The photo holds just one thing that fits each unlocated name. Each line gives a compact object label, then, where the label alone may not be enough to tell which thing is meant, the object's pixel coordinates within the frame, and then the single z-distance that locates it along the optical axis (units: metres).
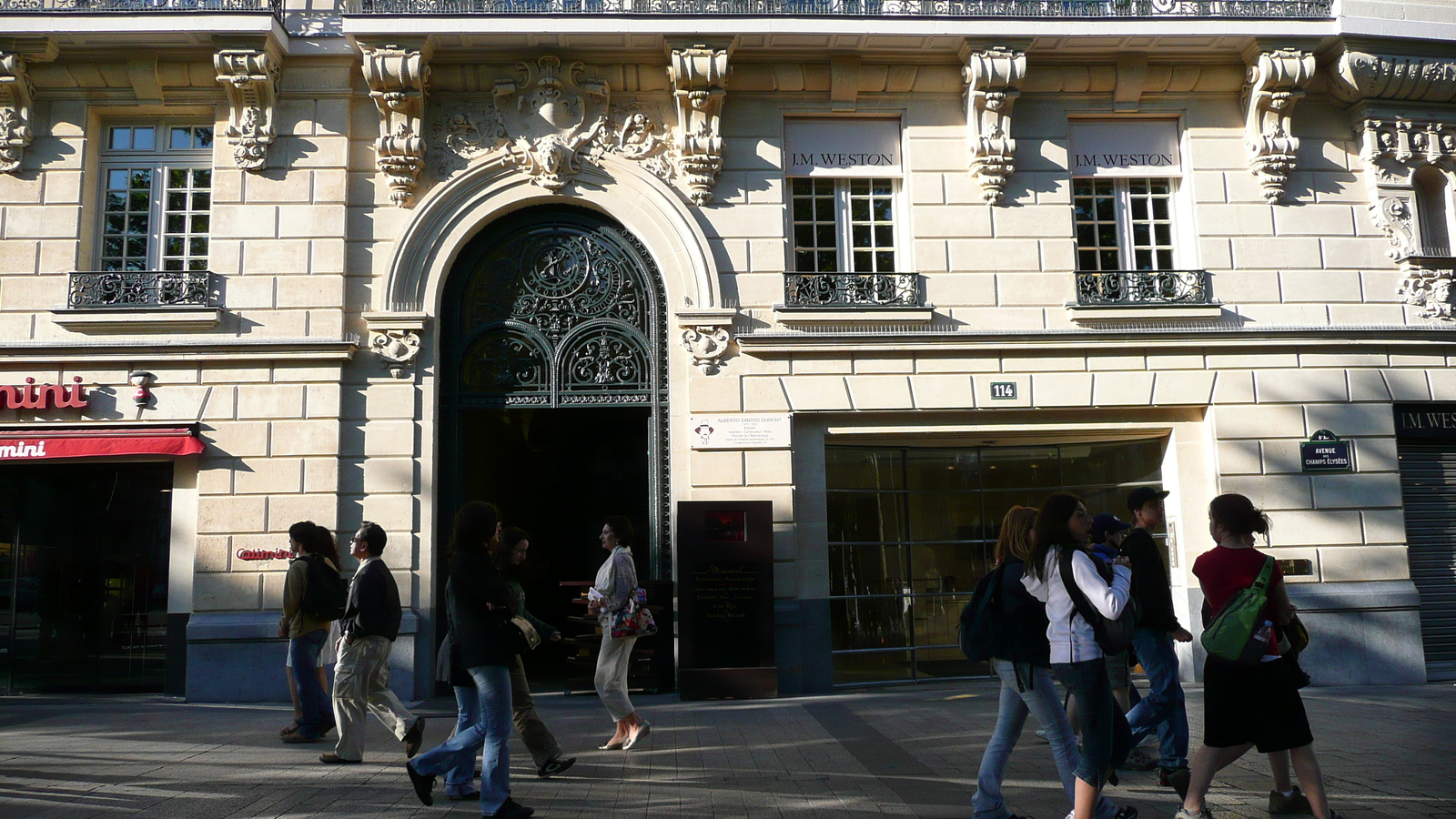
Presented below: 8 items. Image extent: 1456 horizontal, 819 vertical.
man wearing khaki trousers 7.57
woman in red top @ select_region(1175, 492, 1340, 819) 5.53
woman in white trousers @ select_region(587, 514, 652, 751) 8.54
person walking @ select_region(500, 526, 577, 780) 6.95
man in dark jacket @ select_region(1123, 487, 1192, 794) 6.68
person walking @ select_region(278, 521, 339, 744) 8.70
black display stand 11.57
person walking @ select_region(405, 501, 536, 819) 6.04
